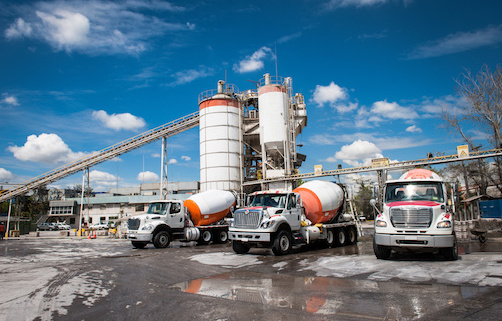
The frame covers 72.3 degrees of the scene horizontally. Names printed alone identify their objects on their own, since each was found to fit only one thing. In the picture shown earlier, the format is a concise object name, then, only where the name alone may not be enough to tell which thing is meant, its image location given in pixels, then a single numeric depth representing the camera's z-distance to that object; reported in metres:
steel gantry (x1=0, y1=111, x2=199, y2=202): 42.81
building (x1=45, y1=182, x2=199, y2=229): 61.84
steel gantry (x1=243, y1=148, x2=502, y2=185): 24.64
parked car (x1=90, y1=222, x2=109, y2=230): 51.71
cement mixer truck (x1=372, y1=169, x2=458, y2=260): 10.74
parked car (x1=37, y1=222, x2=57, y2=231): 57.12
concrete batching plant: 36.25
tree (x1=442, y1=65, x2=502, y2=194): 26.28
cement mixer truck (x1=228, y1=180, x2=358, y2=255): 13.86
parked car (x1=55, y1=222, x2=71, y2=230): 58.53
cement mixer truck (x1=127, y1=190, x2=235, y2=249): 19.19
